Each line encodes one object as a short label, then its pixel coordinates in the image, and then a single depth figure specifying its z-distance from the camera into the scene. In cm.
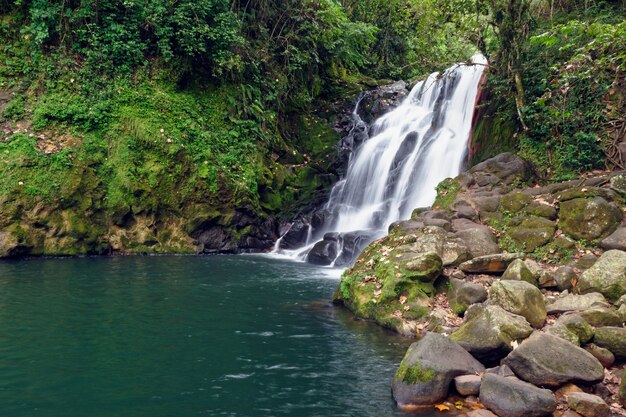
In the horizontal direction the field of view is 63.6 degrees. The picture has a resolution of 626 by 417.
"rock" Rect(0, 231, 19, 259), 1418
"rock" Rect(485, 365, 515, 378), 600
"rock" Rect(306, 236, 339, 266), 1547
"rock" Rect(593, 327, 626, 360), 625
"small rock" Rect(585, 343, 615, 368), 621
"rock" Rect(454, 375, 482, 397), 584
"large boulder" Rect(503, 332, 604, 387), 574
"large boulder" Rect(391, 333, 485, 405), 586
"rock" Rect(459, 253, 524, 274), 902
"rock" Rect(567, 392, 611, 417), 532
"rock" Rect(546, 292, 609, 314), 724
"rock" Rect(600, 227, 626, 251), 877
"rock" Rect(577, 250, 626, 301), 752
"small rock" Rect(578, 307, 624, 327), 672
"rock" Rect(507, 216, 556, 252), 970
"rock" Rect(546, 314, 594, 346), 636
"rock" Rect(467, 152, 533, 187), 1209
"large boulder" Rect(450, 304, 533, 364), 646
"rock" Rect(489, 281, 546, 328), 726
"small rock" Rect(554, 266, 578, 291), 823
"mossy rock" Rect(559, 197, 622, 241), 931
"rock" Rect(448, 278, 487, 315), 835
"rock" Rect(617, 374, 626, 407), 552
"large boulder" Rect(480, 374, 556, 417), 532
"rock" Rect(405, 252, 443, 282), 899
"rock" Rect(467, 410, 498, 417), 539
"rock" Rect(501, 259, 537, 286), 828
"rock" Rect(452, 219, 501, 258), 970
